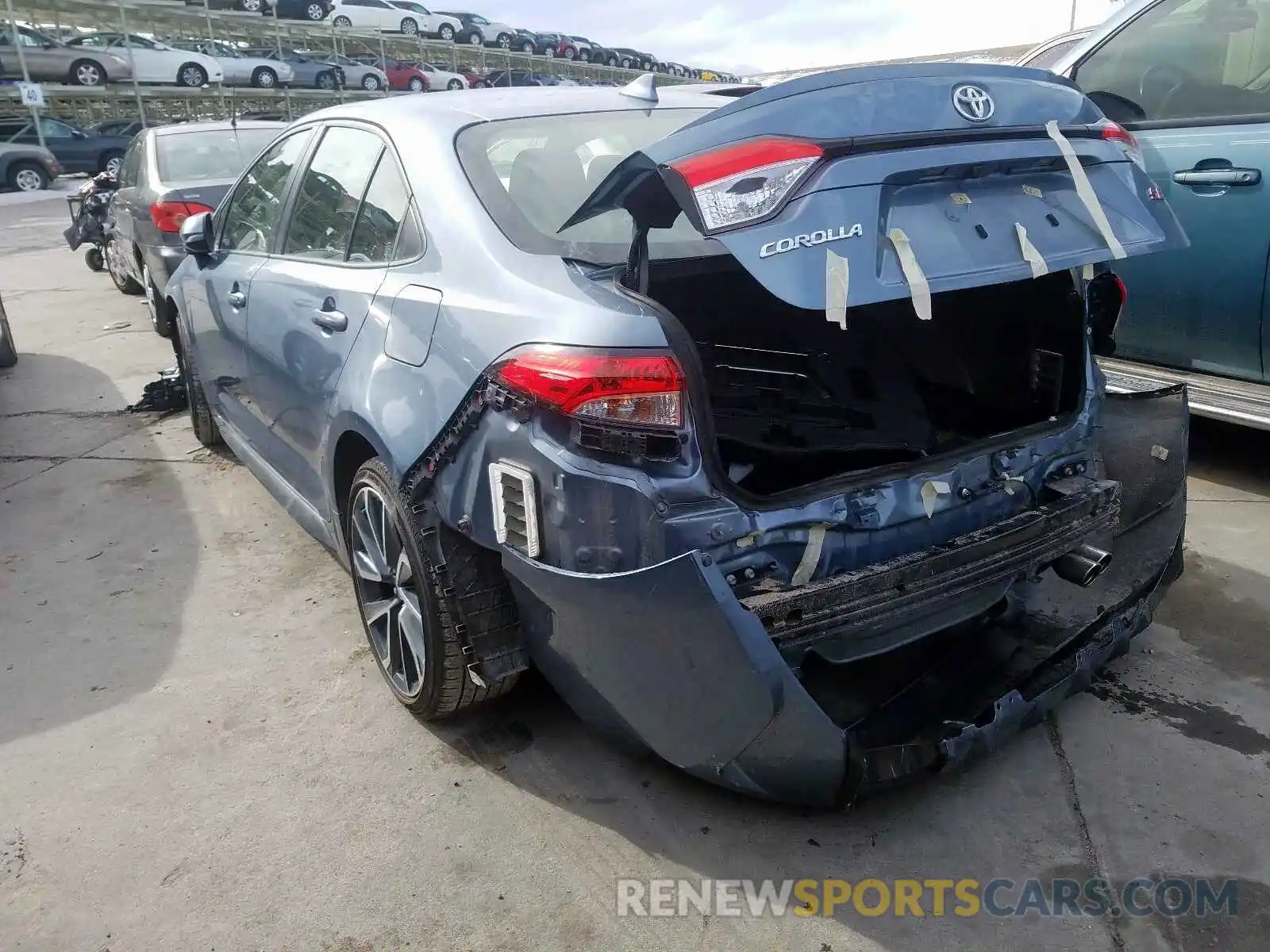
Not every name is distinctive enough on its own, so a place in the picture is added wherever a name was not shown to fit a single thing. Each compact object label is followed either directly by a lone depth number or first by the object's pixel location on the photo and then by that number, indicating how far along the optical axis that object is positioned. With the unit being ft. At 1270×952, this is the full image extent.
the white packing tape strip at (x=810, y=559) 6.86
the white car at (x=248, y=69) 90.99
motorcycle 34.24
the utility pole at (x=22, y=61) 75.51
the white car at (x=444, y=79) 107.65
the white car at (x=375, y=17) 110.22
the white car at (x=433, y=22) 115.03
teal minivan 12.46
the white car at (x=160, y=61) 84.53
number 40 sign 70.74
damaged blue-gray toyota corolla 6.43
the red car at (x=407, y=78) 106.11
